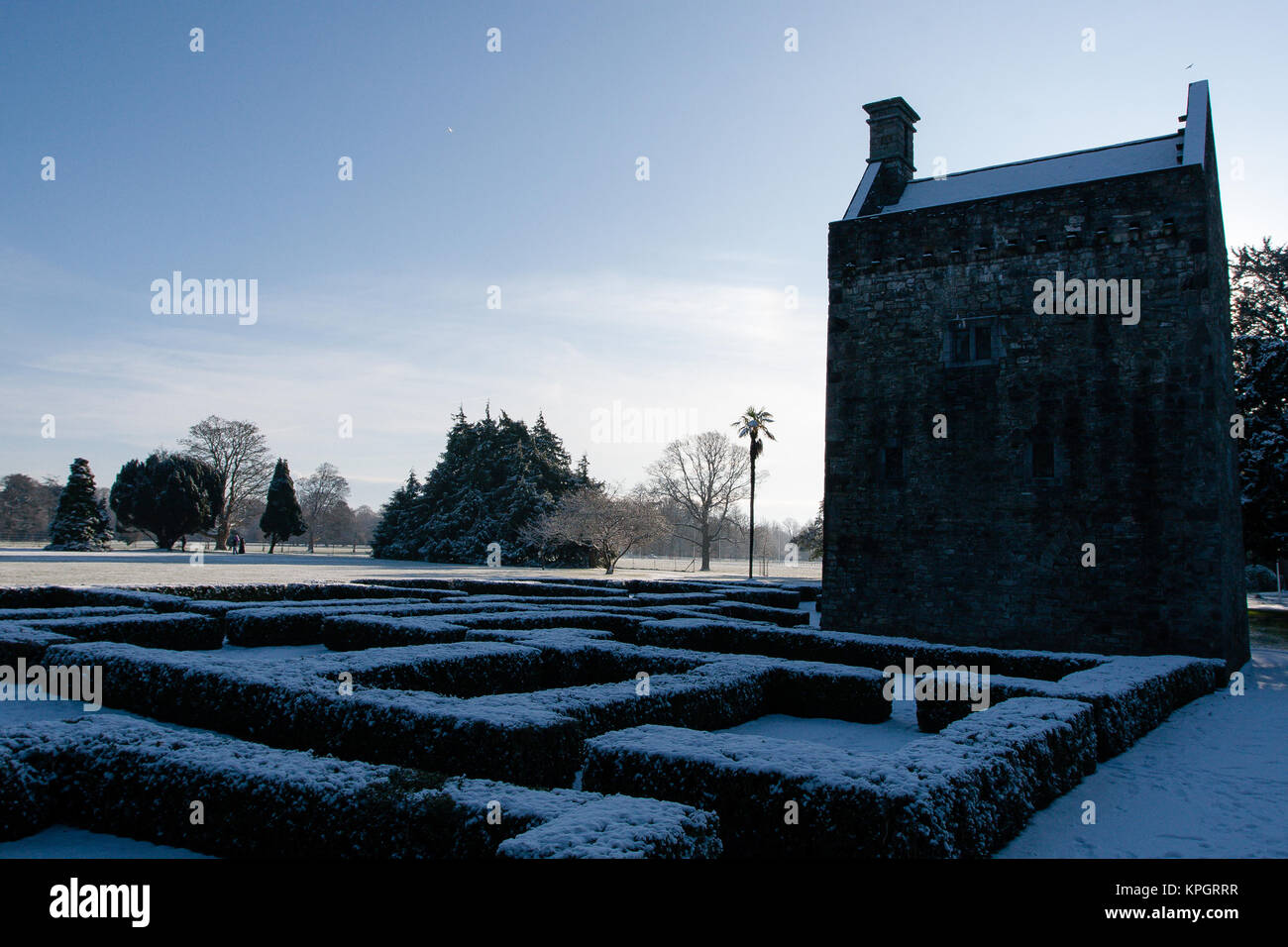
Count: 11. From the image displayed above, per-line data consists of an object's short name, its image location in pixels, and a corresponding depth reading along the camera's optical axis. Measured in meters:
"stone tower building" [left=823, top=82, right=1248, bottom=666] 15.71
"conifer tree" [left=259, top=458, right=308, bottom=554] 63.94
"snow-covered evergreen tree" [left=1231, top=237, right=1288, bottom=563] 23.69
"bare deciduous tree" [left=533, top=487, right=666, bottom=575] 53.59
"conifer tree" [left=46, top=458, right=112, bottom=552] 53.53
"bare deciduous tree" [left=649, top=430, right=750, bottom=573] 78.50
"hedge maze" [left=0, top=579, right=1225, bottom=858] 5.53
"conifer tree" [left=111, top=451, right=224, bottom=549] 59.50
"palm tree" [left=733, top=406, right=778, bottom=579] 51.41
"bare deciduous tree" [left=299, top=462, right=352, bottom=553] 103.67
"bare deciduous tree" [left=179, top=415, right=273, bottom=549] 67.56
